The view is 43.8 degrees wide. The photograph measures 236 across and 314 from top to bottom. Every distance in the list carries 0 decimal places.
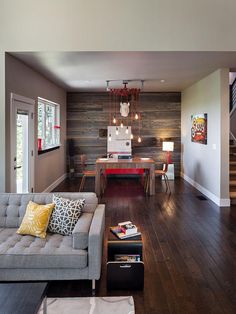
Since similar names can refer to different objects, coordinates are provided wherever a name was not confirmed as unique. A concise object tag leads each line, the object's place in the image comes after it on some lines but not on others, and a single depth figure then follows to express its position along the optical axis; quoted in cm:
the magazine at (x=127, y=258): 295
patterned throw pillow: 317
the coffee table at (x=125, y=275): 283
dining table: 706
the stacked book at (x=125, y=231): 302
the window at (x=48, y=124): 736
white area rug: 252
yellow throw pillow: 310
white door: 501
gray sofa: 268
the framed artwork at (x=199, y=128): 714
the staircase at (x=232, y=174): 635
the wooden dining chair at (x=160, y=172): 758
